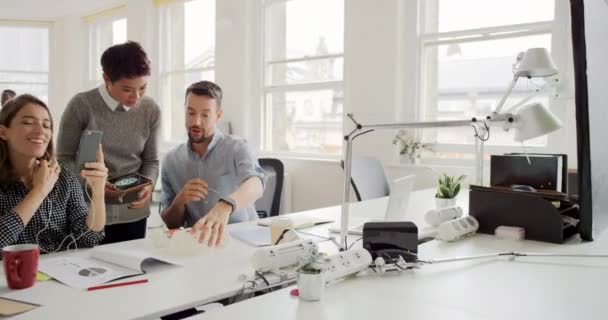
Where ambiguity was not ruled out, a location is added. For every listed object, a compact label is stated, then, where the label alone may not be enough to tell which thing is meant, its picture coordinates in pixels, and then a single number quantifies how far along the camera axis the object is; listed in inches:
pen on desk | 48.6
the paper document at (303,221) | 79.7
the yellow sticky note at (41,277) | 51.1
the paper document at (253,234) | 68.0
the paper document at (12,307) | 41.5
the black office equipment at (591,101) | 52.1
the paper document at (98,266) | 51.1
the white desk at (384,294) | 41.9
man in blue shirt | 83.4
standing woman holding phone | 79.7
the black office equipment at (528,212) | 67.7
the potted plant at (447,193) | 90.8
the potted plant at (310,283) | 44.2
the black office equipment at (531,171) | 81.8
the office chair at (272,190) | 114.0
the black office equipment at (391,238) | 57.0
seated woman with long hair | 61.2
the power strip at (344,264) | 48.3
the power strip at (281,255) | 52.9
